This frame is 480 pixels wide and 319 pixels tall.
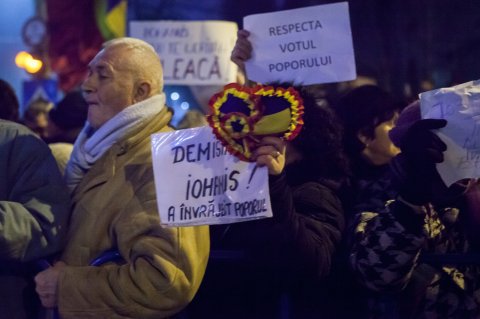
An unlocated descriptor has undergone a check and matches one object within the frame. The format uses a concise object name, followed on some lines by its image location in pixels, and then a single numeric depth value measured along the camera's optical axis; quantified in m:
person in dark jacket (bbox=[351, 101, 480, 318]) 4.33
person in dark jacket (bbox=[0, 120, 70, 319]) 4.75
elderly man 4.63
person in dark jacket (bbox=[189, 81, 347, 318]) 4.43
